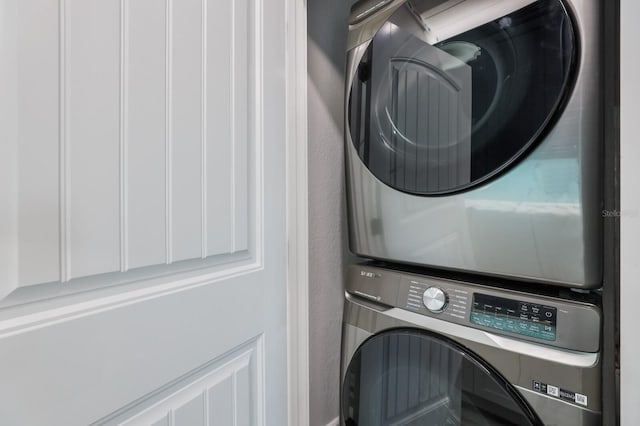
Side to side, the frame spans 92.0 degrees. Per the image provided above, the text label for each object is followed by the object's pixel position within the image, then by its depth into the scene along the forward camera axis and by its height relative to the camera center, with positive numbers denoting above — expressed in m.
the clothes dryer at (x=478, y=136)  0.60 +0.17
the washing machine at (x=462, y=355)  0.61 -0.34
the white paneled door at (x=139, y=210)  0.44 +0.00
